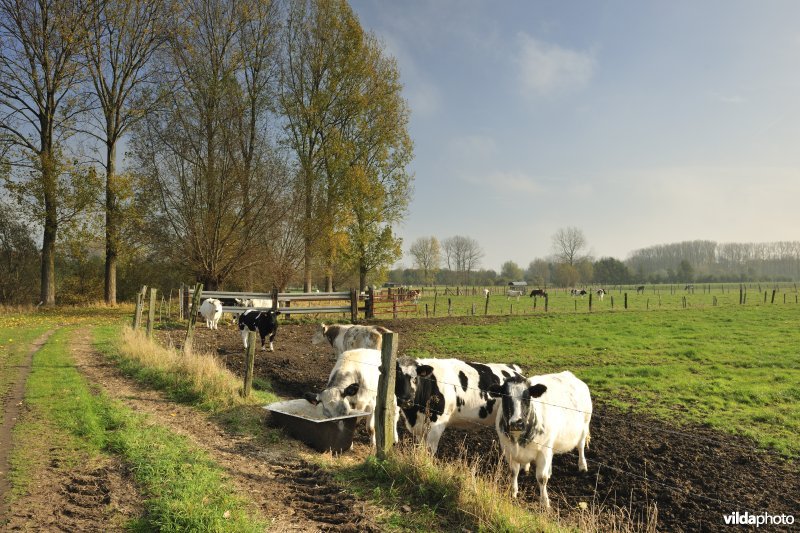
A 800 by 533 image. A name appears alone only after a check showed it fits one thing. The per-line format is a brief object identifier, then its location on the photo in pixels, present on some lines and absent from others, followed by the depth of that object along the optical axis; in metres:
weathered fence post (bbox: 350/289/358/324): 22.20
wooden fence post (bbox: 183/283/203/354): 11.32
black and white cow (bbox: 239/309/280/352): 15.47
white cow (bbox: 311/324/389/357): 11.69
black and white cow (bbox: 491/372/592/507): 5.77
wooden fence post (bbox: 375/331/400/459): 5.92
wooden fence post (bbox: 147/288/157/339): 14.57
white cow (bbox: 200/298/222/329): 20.05
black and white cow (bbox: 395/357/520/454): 7.06
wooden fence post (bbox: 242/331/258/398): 8.93
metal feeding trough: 6.75
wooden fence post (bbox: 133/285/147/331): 16.23
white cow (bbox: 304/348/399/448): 7.30
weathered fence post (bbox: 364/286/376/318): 23.25
